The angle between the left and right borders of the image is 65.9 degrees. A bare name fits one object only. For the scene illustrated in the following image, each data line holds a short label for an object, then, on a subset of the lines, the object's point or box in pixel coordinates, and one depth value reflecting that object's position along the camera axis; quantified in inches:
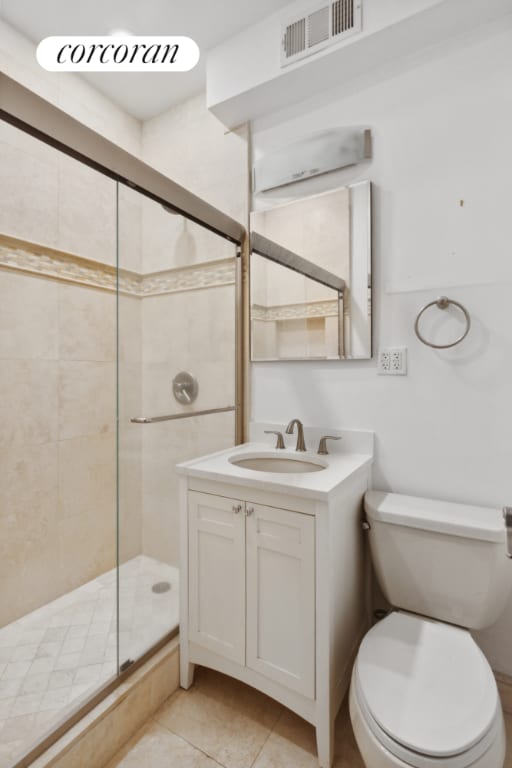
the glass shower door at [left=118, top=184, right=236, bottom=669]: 51.3
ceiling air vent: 56.6
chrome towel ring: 53.6
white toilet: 32.9
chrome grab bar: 52.8
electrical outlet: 59.4
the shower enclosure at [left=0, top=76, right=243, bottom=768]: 51.1
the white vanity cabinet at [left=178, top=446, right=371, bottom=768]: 45.4
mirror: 62.4
